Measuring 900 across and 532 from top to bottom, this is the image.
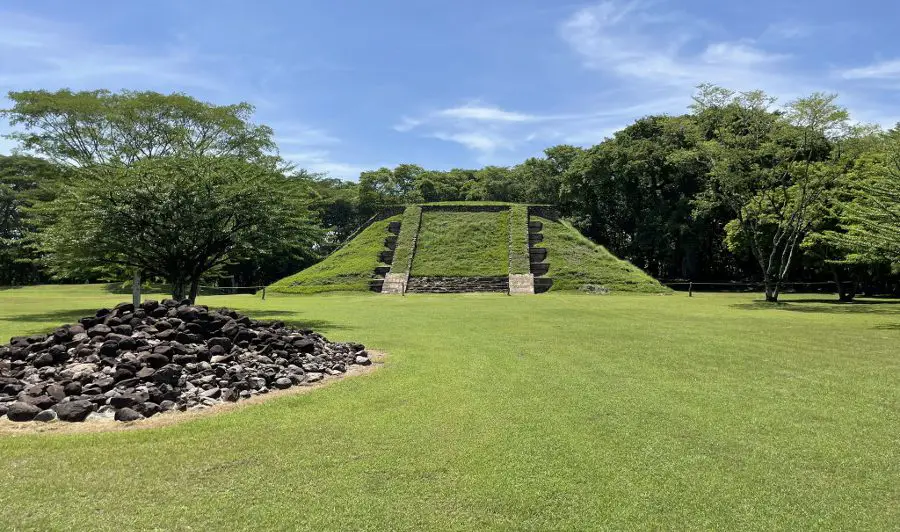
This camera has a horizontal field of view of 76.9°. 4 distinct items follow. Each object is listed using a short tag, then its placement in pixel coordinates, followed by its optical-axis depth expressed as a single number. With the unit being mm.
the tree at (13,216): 43062
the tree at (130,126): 24219
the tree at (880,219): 15781
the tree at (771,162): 25672
